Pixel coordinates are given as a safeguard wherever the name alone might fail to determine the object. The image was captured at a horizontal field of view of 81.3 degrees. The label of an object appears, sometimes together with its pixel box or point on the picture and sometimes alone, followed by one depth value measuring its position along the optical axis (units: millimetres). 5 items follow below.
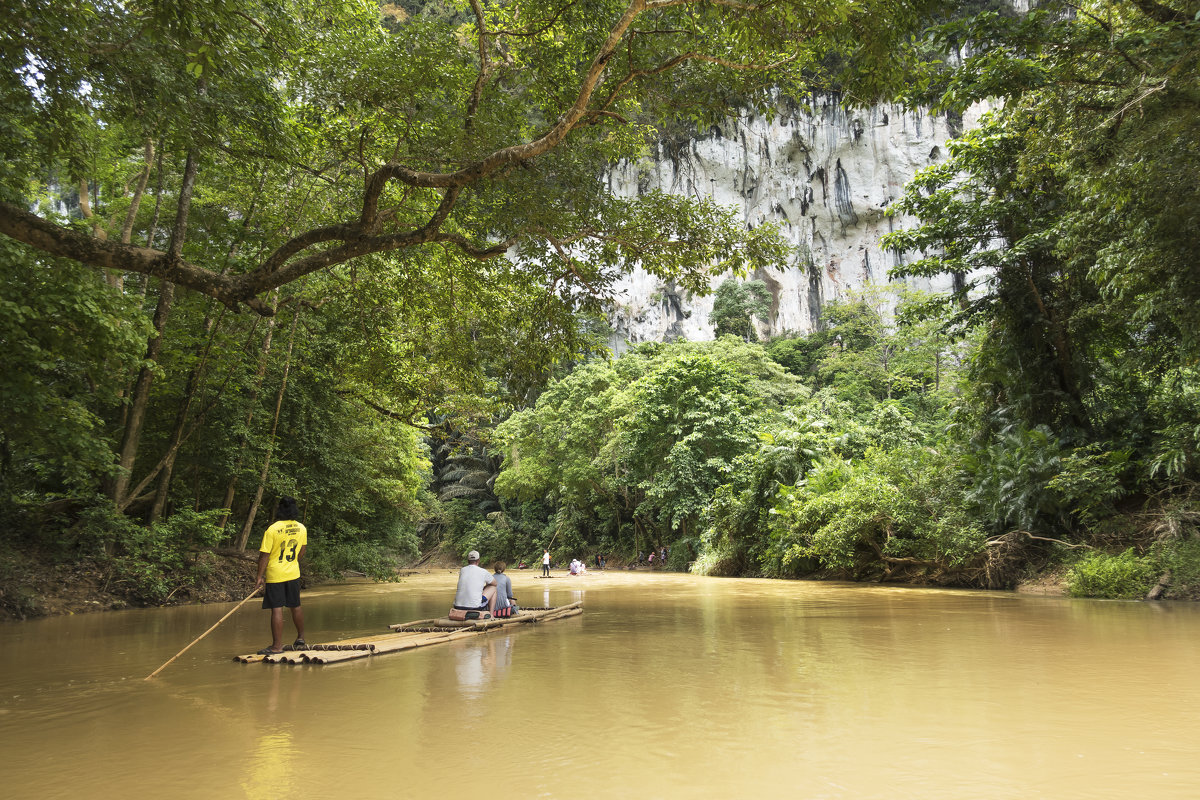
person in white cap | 8227
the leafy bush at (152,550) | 11742
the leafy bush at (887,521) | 13539
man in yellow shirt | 6508
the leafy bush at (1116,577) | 10344
